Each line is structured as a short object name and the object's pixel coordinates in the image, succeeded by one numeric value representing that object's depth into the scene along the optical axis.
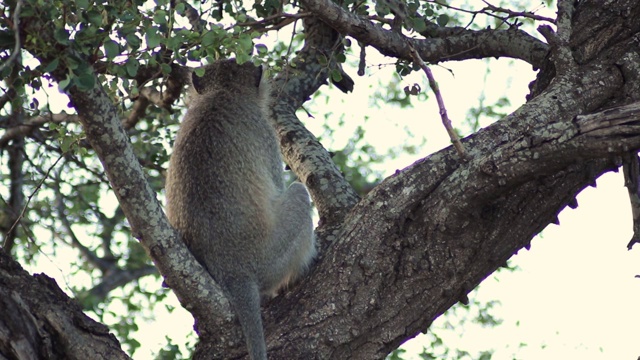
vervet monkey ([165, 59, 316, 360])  9.28
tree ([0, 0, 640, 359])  7.18
